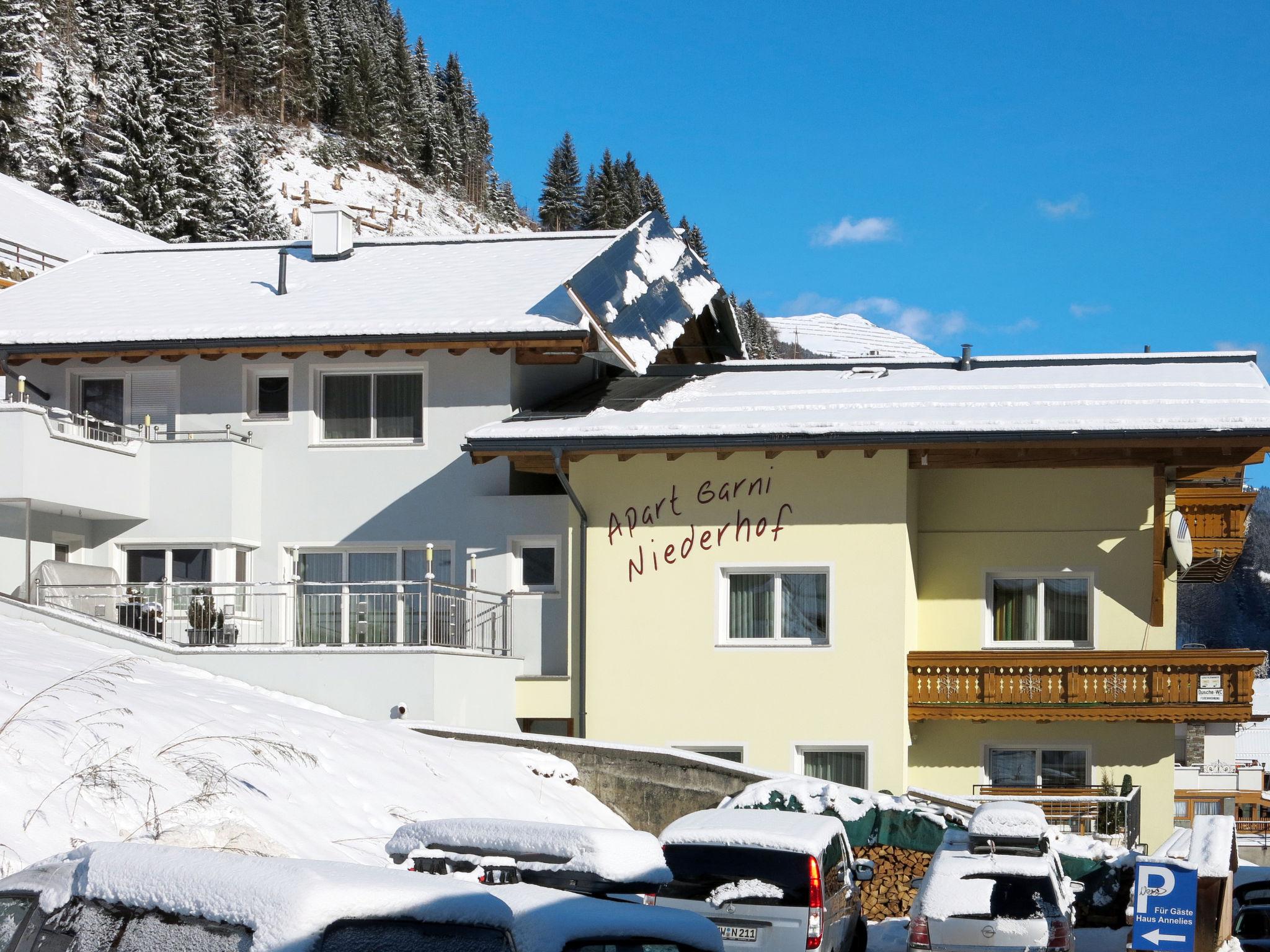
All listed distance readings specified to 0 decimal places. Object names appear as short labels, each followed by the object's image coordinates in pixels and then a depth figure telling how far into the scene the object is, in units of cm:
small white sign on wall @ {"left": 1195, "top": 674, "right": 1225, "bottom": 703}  2216
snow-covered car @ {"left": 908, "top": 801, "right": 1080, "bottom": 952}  1480
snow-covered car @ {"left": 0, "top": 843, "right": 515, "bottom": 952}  521
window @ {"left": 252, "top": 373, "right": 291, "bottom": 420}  2595
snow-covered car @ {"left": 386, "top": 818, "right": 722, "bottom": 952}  866
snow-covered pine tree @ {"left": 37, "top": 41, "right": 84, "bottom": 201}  8650
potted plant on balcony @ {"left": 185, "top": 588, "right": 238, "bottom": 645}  2217
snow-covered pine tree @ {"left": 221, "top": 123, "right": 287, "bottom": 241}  9256
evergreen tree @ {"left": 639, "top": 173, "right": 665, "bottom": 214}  14350
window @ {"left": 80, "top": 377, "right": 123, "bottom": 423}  2631
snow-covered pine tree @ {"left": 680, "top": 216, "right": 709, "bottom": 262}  13062
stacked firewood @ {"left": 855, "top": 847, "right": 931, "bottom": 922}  1977
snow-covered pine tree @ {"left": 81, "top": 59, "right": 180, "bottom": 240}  8538
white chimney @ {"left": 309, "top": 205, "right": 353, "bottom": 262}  2933
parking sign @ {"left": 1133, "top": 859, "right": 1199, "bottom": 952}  1435
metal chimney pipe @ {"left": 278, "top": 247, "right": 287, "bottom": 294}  2712
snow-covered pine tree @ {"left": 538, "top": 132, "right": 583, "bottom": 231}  14712
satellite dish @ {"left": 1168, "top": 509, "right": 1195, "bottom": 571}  2231
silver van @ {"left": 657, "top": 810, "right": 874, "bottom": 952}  1282
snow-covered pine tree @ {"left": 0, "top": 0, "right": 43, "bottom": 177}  8444
